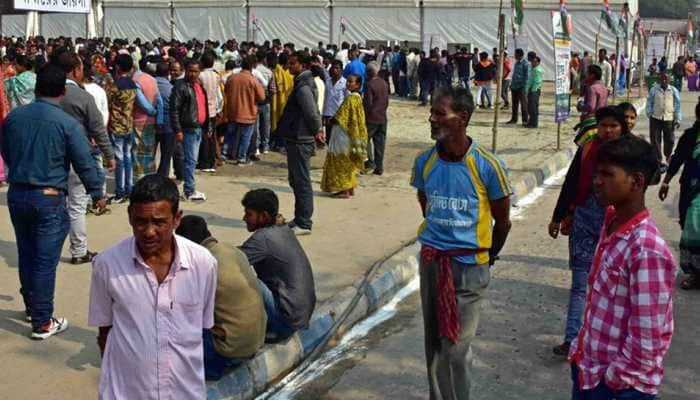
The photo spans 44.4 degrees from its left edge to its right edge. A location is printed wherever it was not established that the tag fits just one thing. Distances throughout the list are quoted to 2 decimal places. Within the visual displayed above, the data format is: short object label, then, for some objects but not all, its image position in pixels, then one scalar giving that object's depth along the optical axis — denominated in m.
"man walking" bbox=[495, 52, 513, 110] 23.16
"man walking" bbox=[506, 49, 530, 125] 19.20
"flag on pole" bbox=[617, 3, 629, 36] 25.28
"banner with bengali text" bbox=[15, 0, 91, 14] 12.85
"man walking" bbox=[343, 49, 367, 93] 19.05
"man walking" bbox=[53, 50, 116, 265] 6.89
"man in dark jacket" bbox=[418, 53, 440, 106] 24.41
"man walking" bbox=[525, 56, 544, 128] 18.88
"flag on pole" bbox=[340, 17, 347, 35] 35.25
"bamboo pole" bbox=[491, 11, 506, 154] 12.20
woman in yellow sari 10.57
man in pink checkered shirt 3.04
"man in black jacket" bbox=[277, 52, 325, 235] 8.58
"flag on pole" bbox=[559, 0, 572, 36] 14.41
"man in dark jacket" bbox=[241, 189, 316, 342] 5.39
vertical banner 14.36
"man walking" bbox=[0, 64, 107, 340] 5.45
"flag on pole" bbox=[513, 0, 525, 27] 13.83
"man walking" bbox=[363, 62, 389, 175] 12.05
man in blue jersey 4.25
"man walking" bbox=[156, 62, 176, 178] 10.06
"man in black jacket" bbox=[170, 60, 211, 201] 9.73
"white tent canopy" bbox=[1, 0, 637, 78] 33.56
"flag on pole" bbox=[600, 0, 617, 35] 24.88
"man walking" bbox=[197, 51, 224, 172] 11.62
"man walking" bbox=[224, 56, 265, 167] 12.23
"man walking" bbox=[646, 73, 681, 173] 13.72
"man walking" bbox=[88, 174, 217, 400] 3.09
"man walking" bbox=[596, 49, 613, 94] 26.13
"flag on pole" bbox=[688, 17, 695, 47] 40.17
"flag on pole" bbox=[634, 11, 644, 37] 26.73
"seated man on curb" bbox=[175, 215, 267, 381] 4.84
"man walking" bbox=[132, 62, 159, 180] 9.88
